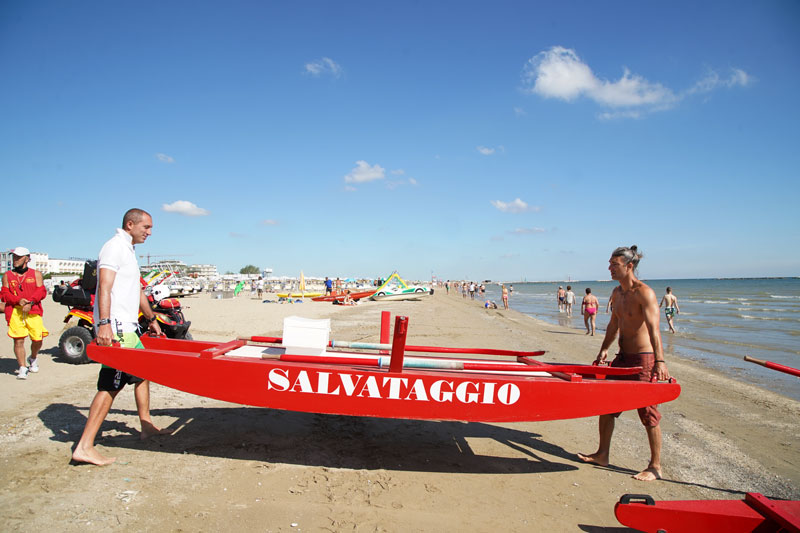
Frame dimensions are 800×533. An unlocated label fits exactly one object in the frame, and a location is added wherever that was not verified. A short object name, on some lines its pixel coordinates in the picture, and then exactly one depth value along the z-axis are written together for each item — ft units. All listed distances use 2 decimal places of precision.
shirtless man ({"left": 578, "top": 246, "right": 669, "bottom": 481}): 11.43
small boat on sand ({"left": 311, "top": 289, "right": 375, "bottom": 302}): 88.62
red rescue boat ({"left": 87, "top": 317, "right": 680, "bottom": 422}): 10.21
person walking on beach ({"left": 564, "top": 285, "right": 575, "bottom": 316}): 70.35
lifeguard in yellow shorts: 18.63
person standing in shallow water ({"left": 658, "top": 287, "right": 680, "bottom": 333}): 47.62
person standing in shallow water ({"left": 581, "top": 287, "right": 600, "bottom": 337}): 45.01
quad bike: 22.45
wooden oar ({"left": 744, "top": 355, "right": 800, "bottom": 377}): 10.07
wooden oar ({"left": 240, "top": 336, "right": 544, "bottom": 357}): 14.87
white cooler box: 12.03
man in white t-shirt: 10.75
